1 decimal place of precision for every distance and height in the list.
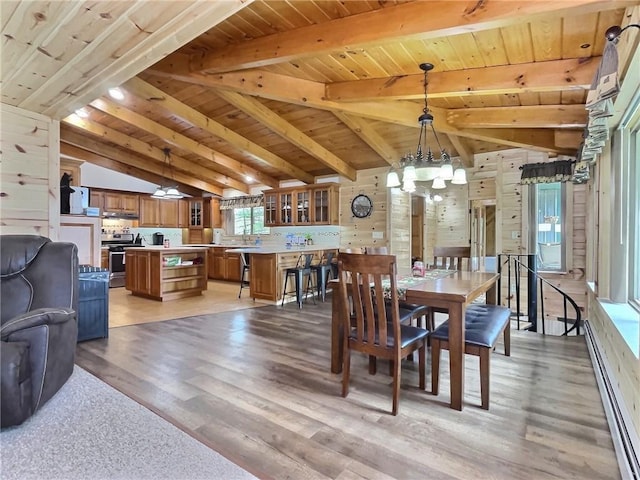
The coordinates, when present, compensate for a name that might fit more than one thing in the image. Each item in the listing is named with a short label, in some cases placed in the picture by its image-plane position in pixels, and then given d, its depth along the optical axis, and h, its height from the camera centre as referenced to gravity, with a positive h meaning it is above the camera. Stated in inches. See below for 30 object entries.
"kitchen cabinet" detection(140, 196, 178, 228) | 326.0 +24.1
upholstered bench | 85.7 -27.2
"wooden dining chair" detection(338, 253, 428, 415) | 83.1 -23.7
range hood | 297.0 +19.3
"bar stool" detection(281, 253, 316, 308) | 212.1 -23.3
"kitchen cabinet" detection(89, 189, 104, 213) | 291.6 +33.0
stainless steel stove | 284.8 -15.5
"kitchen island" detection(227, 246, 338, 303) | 217.9 -22.2
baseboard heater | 60.6 -40.4
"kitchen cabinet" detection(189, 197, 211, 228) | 353.4 +24.8
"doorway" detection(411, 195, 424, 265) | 314.8 +8.3
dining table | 86.4 -17.7
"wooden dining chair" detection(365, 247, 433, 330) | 107.8 -24.8
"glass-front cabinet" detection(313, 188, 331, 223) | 274.8 +24.7
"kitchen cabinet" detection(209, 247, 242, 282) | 307.3 -26.4
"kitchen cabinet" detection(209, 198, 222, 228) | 350.9 +24.6
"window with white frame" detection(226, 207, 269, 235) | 336.8 +16.2
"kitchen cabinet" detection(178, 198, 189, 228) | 351.3 +24.6
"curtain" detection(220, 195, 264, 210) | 324.8 +33.9
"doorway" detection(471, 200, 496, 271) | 267.9 +4.6
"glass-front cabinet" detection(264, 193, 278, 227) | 303.1 +24.7
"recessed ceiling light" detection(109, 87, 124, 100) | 171.7 +73.9
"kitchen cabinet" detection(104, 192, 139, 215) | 302.3 +31.4
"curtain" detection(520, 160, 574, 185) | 185.6 +35.9
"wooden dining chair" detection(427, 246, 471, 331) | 147.2 -8.0
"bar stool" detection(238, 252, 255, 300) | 243.0 -18.4
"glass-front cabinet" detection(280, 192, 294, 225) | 292.3 +24.5
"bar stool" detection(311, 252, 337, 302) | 232.5 -24.0
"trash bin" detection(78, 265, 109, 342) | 139.4 -28.5
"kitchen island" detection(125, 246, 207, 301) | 225.3 -24.5
